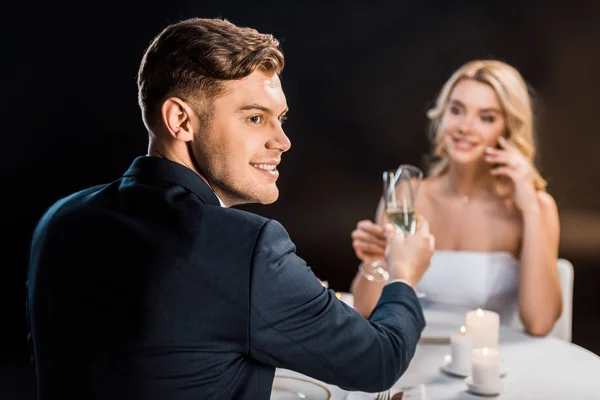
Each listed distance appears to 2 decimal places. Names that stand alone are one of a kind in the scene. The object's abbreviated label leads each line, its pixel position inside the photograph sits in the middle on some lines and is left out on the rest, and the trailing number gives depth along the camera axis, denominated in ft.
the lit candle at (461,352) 5.64
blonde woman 8.80
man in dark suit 3.85
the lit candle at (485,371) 5.26
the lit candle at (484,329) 6.07
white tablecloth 5.30
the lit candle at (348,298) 7.91
